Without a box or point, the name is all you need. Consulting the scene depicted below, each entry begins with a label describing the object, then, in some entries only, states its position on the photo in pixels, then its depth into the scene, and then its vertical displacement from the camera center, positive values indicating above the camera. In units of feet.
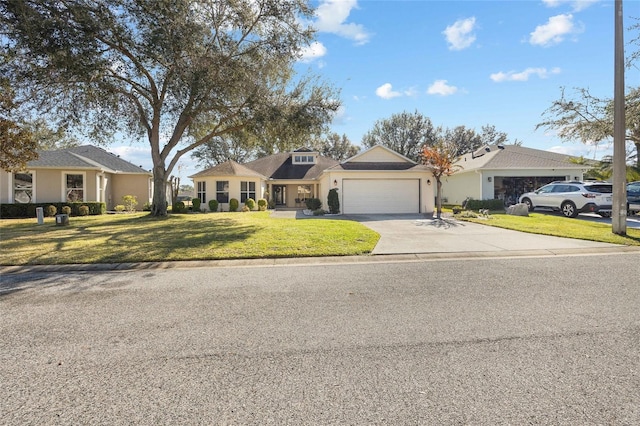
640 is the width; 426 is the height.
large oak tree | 38.22 +17.50
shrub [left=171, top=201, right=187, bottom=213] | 75.25 -0.73
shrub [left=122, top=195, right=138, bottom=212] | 76.11 +0.38
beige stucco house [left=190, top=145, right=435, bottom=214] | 68.18 +4.38
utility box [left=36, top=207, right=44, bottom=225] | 49.91 -1.60
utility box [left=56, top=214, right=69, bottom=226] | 46.62 -2.03
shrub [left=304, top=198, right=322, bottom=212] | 79.15 +0.09
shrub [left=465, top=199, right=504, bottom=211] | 71.61 -0.18
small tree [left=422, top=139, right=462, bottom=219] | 59.52 +7.77
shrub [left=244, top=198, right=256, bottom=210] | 80.59 +0.35
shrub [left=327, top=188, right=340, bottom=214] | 66.59 +0.64
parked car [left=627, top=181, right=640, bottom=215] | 54.90 +0.85
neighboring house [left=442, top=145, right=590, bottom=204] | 75.41 +7.00
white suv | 52.16 +1.04
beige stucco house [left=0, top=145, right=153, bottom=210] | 66.85 +4.85
